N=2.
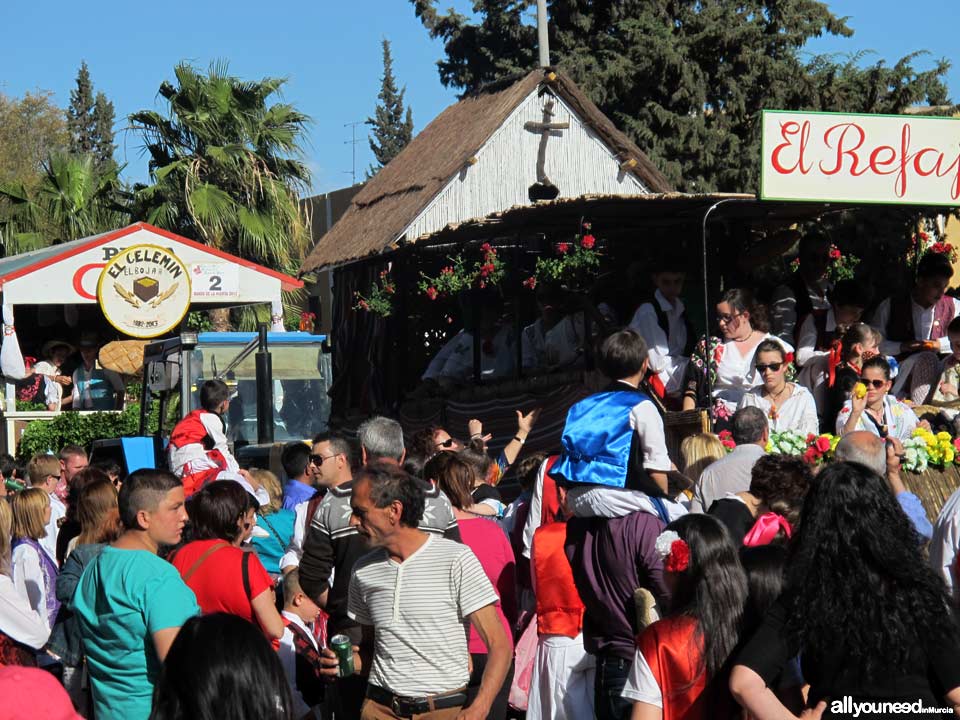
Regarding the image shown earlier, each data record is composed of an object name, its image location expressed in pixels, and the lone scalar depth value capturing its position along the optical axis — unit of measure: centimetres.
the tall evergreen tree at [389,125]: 8944
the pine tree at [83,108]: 7638
